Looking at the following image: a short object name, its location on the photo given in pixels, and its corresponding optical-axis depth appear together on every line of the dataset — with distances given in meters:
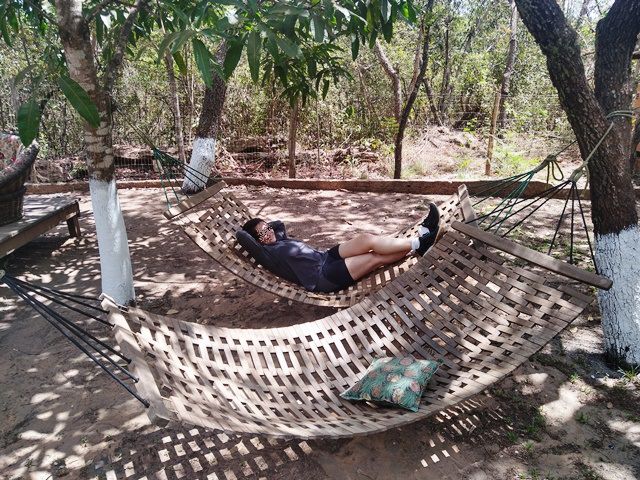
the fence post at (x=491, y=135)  5.82
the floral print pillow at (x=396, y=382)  1.76
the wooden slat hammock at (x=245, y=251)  2.64
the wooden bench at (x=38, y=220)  3.31
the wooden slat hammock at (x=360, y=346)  1.61
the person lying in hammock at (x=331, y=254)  2.74
